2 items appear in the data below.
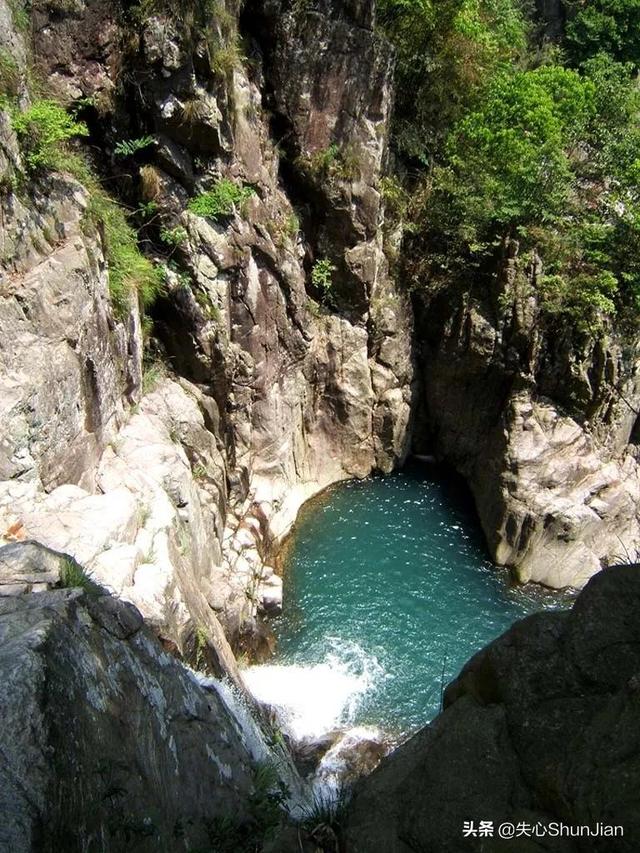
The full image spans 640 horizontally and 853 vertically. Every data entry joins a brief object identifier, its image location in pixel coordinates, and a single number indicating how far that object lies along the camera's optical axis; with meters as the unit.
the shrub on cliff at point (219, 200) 14.16
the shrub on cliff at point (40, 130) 9.98
